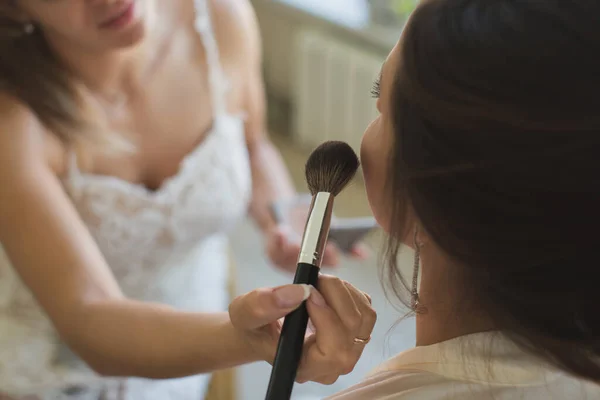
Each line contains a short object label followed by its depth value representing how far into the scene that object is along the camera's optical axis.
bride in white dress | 0.74
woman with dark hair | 0.43
